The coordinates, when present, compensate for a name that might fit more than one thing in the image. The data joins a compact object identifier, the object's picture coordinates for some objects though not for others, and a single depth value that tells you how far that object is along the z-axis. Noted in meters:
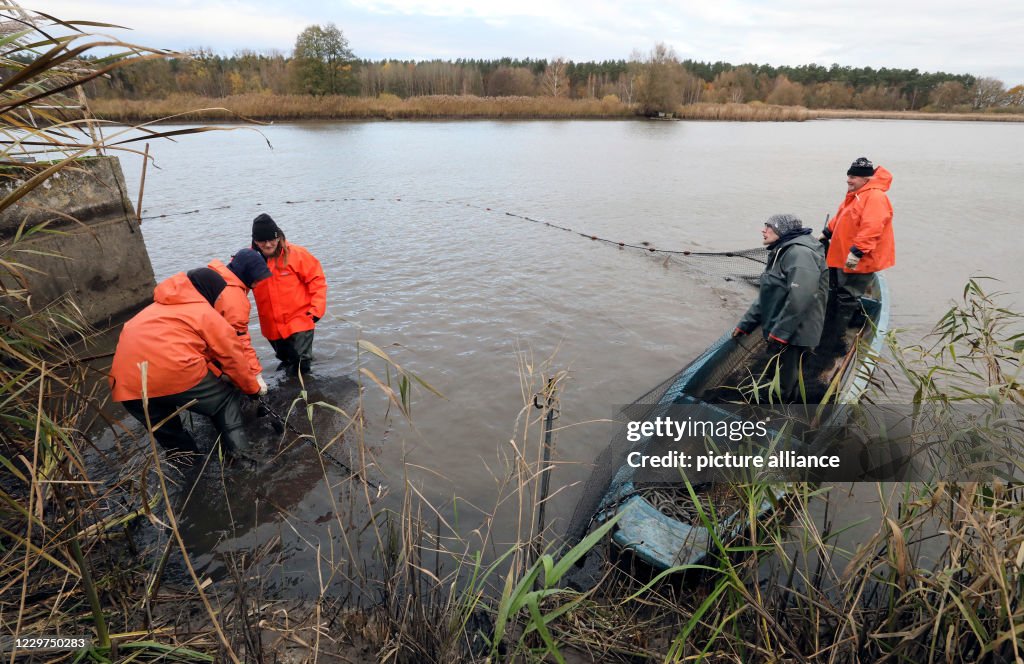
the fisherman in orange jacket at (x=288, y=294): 4.93
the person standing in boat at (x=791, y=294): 4.39
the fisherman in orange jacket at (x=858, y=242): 5.89
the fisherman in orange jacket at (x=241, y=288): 4.07
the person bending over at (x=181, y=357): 3.41
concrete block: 5.54
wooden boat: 2.99
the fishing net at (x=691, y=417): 3.50
